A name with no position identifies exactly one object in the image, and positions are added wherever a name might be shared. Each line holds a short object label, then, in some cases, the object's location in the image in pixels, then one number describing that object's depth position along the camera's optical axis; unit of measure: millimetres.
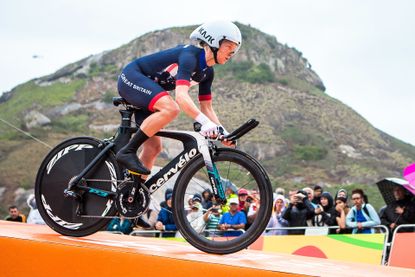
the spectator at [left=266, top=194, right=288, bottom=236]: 13766
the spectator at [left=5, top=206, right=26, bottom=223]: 17453
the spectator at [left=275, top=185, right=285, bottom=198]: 15791
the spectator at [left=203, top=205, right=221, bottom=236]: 7391
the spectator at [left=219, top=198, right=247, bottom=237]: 9525
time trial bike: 7082
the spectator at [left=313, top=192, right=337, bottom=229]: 13305
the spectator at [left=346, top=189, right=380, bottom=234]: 12211
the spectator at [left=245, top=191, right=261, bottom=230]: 7500
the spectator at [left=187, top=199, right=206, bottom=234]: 7312
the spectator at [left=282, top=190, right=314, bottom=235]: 13570
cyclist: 7262
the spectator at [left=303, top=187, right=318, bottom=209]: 14848
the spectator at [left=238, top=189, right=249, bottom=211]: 10349
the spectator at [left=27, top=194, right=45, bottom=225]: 15750
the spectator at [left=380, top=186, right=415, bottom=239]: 12133
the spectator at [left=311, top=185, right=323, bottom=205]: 14875
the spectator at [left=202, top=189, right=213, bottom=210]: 6905
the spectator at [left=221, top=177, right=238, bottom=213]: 7305
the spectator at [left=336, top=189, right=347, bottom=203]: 13733
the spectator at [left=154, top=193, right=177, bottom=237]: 14320
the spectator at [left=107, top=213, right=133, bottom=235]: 14281
